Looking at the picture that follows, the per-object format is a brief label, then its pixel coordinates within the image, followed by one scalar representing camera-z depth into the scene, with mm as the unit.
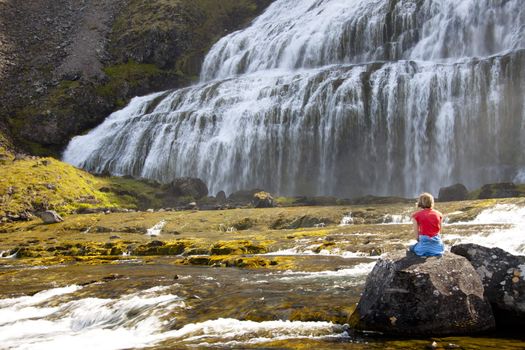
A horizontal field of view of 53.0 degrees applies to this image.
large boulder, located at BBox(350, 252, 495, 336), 10117
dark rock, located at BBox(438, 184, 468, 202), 38438
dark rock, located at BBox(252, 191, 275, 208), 43594
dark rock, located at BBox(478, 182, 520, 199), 35250
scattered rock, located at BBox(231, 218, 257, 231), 38250
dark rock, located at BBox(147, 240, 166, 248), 31355
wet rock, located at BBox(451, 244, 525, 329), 10711
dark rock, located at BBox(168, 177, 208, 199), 53344
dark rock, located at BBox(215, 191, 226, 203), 50706
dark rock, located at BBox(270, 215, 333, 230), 35438
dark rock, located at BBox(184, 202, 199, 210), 48781
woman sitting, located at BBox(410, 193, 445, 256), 10961
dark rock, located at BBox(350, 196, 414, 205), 38938
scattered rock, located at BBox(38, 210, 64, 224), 44250
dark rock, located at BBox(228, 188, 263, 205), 49562
